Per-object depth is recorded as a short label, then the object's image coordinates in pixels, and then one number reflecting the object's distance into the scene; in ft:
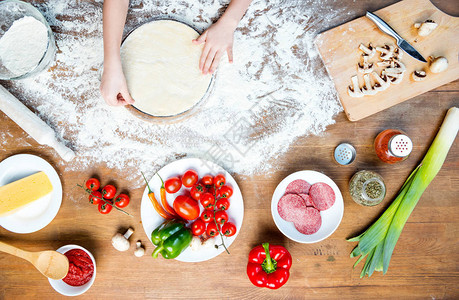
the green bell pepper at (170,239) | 3.56
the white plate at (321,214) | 3.79
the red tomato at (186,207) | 3.73
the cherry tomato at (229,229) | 3.66
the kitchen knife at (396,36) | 3.78
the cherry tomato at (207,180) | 3.80
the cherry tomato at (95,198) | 3.85
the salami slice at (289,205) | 3.82
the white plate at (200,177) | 3.82
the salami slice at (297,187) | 3.86
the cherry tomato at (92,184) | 3.88
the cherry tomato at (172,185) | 3.76
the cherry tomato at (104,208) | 3.84
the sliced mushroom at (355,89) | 3.86
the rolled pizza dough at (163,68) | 3.62
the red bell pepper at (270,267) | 3.72
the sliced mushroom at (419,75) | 3.80
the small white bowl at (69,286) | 3.71
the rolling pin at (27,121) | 3.68
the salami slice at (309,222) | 3.82
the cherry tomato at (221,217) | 3.66
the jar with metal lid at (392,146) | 3.67
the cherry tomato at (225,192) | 3.73
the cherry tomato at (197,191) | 3.73
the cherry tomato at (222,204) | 3.72
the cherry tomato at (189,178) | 3.74
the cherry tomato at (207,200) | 3.73
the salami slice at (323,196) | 3.81
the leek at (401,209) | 3.86
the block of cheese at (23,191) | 3.73
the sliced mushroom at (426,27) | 3.72
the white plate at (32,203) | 3.80
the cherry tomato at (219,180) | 3.73
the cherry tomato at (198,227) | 3.79
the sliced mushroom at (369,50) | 3.84
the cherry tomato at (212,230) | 3.71
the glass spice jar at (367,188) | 3.70
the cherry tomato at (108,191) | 3.87
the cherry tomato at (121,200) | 3.86
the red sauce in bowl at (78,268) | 3.81
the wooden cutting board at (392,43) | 3.89
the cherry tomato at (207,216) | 3.70
